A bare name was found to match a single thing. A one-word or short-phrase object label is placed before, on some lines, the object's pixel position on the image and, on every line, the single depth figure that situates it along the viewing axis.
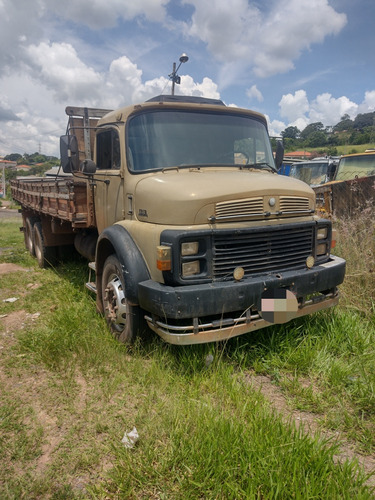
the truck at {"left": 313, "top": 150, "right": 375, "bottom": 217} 6.70
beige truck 2.94
